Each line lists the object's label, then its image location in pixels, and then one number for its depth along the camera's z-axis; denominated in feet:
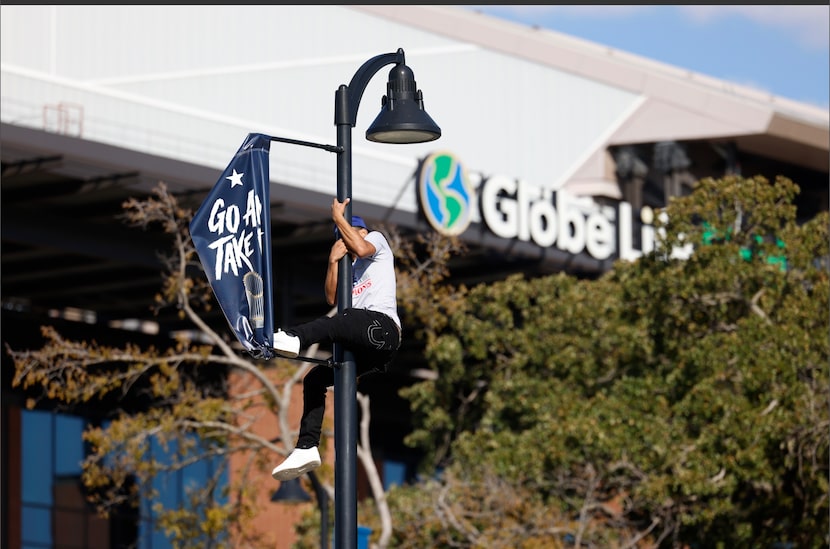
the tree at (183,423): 136.19
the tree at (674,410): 136.82
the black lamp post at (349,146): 57.12
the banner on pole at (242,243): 56.81
